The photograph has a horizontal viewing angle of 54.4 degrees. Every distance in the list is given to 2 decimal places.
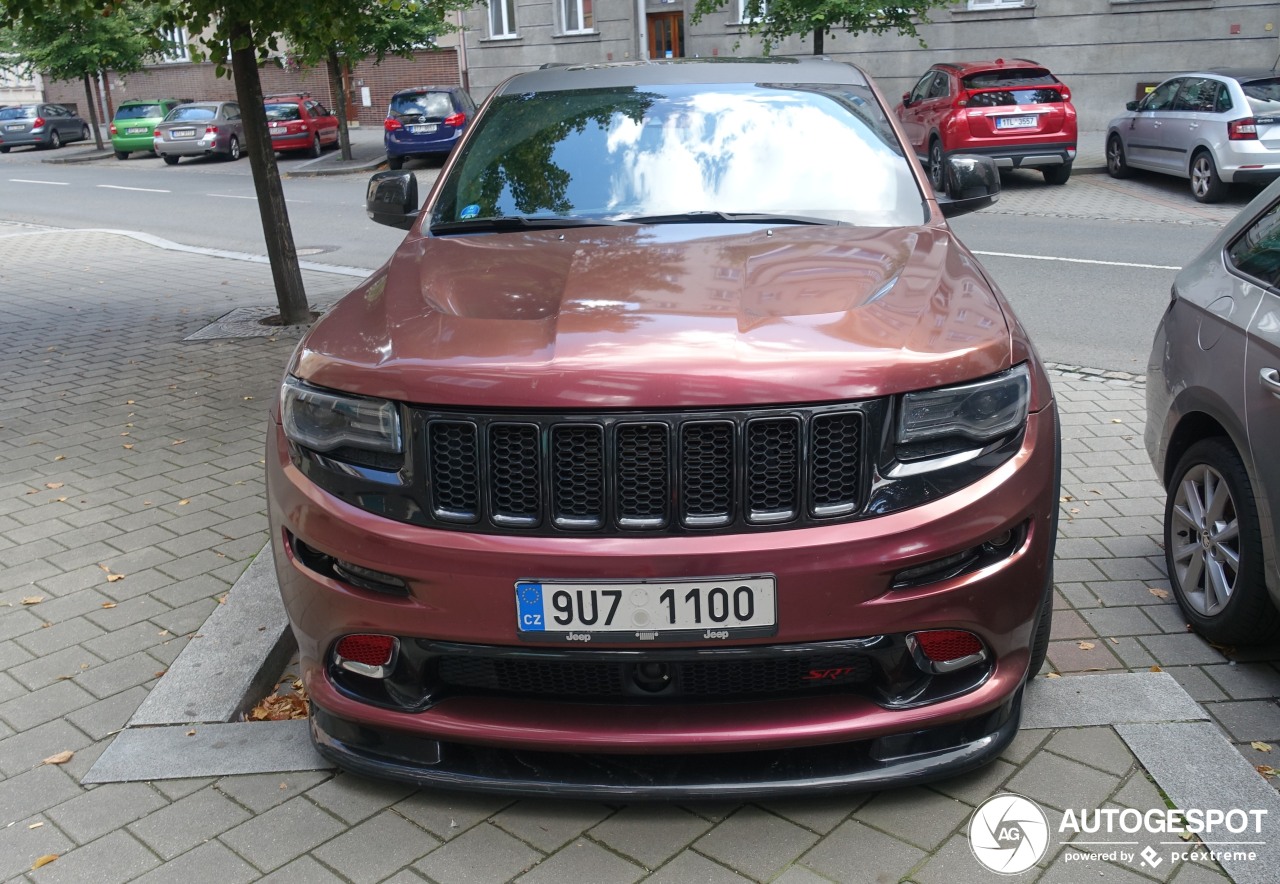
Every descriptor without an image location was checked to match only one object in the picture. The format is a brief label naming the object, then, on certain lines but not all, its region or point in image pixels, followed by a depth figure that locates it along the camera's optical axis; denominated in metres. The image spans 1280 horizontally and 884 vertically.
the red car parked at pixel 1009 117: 17.20
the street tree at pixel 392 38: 24.53
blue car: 24.73
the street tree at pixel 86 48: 33.12
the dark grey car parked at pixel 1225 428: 3.53
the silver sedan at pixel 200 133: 30.05
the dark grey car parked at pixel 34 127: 38.50
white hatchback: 14.86
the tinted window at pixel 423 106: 24.80
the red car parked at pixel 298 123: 29.20
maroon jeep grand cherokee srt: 2.70
